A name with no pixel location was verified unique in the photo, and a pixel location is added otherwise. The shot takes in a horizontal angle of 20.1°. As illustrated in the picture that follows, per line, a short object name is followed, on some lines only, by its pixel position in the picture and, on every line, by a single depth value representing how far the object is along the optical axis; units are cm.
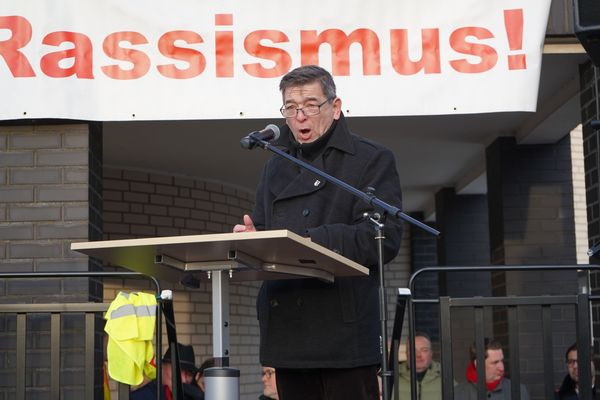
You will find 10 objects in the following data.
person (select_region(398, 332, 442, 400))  1257
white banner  962
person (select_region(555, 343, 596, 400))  1252
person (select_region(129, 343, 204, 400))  1149
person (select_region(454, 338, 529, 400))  1235
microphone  570
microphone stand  558
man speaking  555
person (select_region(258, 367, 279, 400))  1175
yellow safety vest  694
